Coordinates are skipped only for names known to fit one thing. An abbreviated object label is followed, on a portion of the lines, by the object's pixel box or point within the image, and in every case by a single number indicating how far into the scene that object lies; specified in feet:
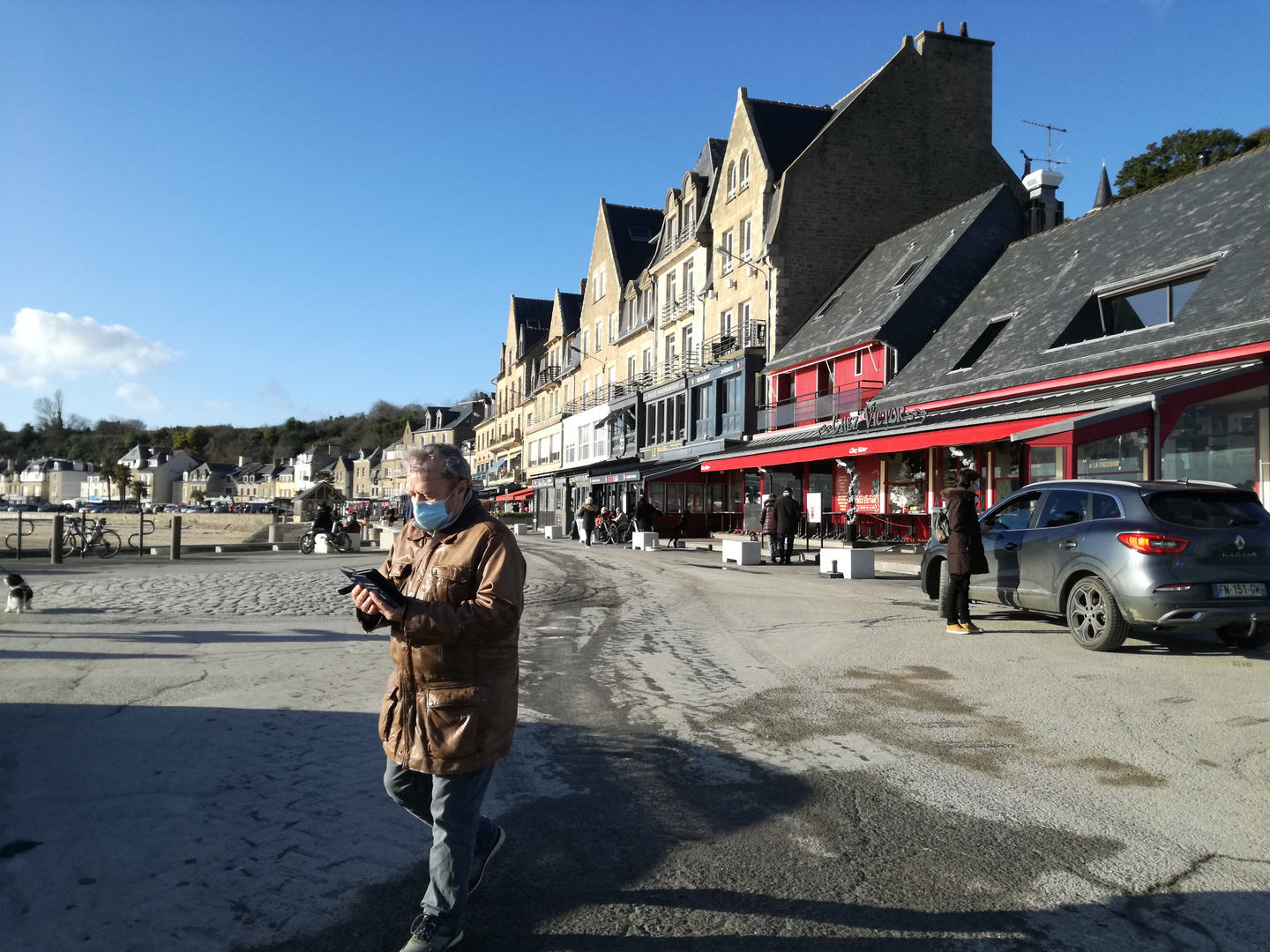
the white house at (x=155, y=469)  489.26
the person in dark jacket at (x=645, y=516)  92.53
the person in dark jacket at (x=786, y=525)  69.36
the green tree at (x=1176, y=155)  117.60
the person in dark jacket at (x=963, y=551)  32.01
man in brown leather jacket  9.95
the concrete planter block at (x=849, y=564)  57.26
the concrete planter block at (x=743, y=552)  68.95
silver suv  26.57
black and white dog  36.63
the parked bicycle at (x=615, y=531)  103.04
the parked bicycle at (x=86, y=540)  74.43
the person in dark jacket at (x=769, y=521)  71.29
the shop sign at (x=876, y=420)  72.18
